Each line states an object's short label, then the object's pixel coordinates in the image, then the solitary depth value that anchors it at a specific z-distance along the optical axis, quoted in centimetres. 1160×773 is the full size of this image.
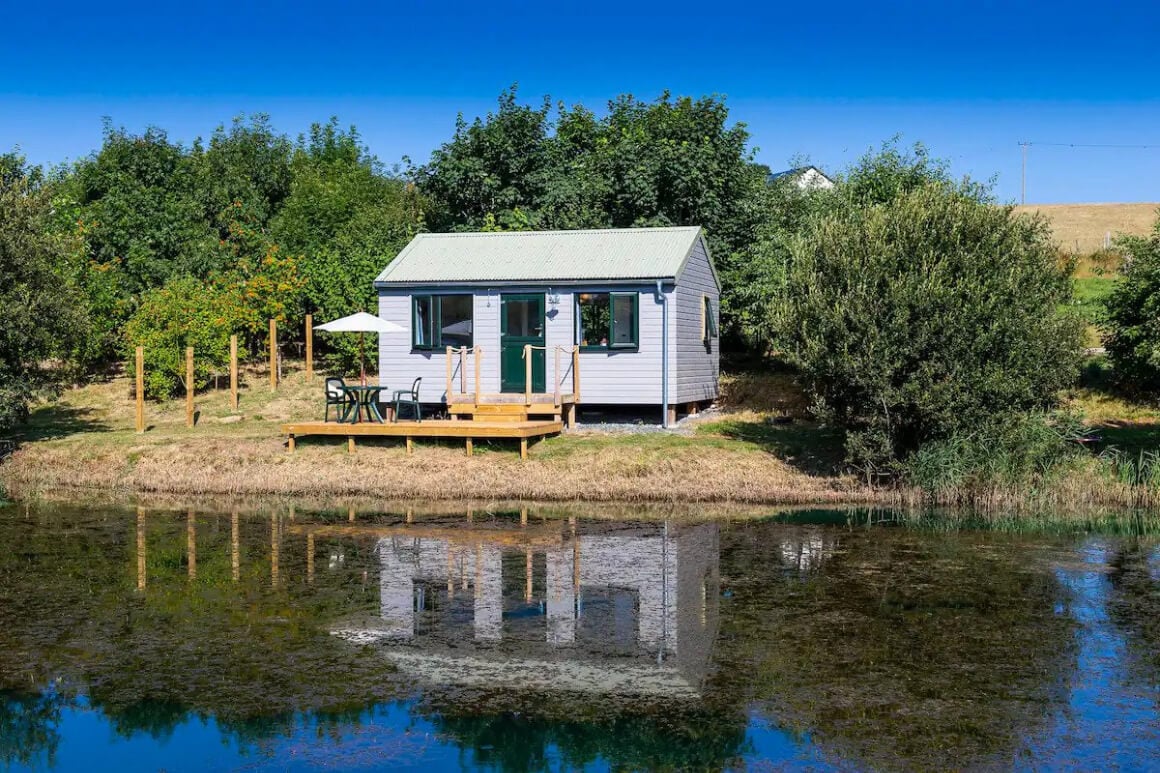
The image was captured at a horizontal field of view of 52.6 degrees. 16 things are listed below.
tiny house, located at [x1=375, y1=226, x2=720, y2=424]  2280
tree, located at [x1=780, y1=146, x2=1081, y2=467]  1777
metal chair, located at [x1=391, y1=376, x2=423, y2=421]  2184
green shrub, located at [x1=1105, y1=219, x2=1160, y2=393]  1919
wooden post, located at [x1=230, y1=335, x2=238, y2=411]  2586
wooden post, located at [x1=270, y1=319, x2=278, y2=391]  2864
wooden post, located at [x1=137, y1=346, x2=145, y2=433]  2320
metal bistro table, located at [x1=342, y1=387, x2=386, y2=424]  2138
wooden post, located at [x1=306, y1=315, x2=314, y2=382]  2906
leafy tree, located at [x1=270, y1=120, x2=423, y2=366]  2981
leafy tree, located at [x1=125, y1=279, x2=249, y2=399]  2728
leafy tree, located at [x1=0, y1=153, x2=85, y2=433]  2047
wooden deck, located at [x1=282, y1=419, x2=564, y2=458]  2052
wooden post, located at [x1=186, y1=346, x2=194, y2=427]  2389
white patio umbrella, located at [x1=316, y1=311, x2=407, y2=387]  2208
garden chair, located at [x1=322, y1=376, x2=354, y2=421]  2169
